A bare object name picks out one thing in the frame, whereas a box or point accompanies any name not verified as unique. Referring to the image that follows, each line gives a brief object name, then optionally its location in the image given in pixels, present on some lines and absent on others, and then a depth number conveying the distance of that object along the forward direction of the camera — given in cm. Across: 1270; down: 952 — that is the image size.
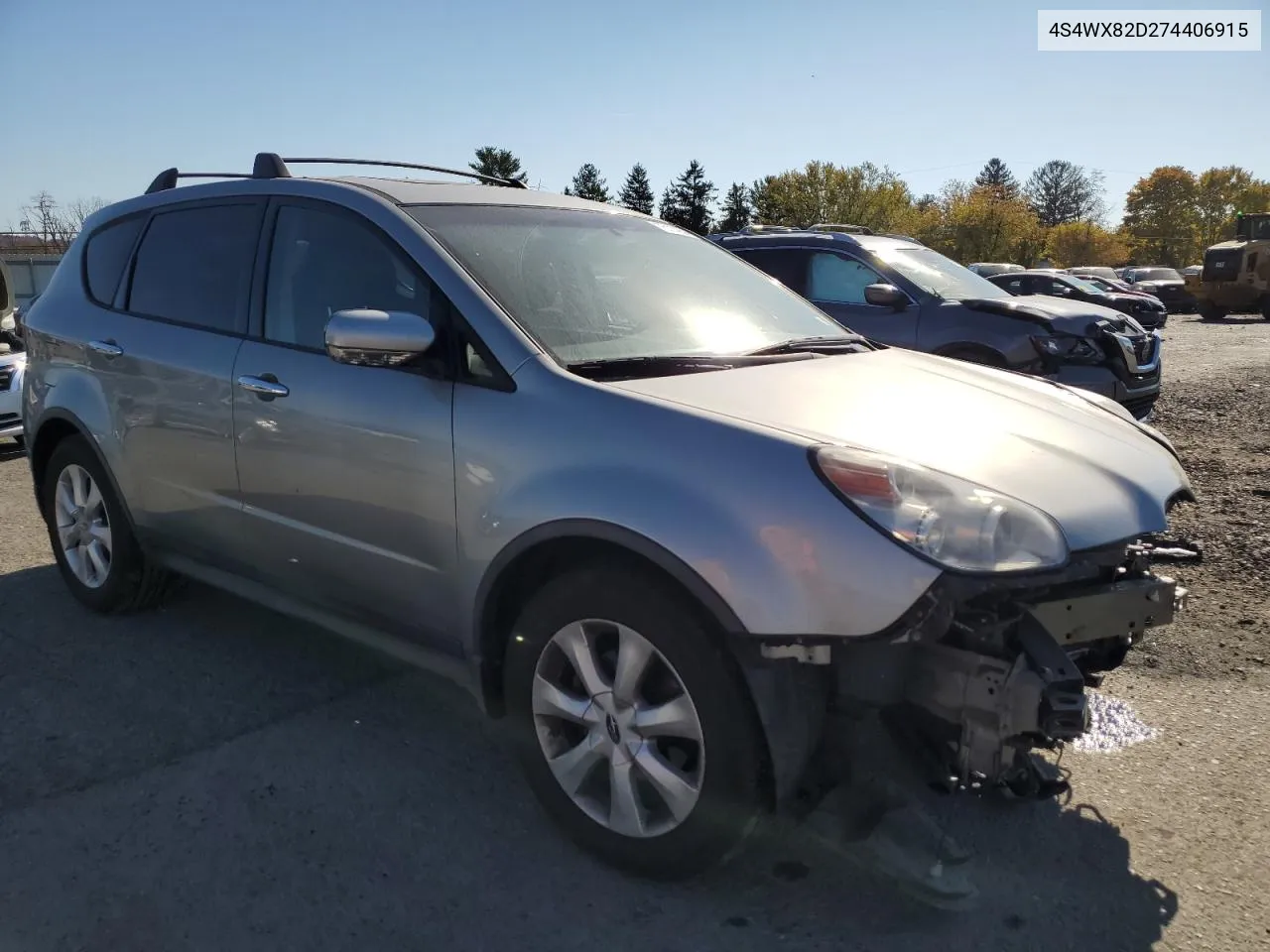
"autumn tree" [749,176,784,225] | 6862
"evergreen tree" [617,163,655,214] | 6456
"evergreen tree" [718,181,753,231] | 6844
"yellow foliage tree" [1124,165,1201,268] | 8219
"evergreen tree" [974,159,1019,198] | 11466
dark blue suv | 774
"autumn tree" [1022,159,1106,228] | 9900
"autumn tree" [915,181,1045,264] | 7062
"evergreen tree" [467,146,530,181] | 5247
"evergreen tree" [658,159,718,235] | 6519
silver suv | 233
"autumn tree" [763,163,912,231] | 6856
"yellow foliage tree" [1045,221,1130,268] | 7850
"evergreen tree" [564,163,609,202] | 6288
